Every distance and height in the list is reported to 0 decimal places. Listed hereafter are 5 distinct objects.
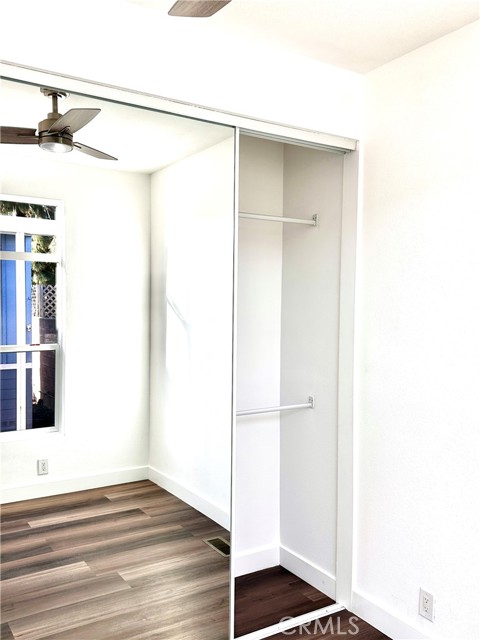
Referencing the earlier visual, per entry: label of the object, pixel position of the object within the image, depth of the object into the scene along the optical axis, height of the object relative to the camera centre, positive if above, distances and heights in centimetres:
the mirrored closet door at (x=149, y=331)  208 -12
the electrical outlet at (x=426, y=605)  240 -128
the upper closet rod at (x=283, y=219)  271 +41
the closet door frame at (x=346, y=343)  269 -20
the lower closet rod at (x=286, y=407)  280 -55
